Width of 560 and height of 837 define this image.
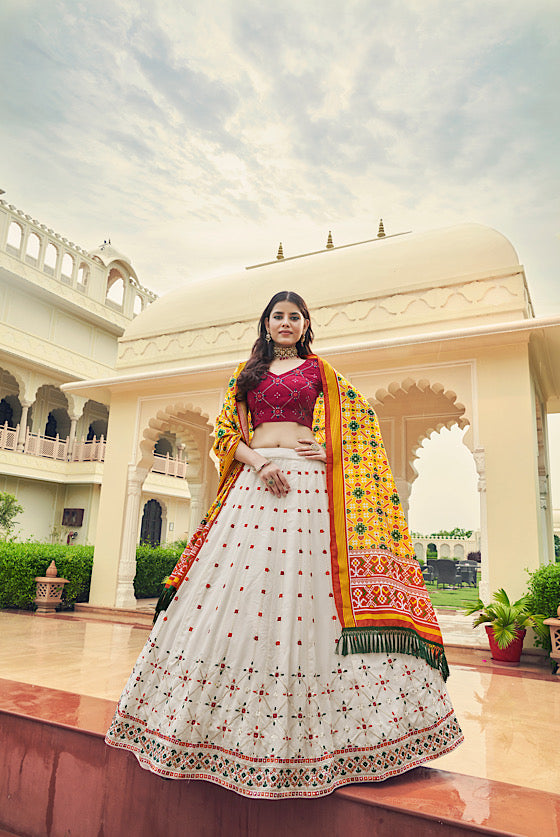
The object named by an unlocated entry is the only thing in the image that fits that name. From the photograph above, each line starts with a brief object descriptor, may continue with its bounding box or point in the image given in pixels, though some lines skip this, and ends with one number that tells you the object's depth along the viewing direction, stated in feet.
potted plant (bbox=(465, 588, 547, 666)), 13.97
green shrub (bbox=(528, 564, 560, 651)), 13.84
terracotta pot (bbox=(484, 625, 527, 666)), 14.25
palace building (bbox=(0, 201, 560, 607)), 16.34
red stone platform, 4.06
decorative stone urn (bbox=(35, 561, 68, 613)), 21.84
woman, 4.29
